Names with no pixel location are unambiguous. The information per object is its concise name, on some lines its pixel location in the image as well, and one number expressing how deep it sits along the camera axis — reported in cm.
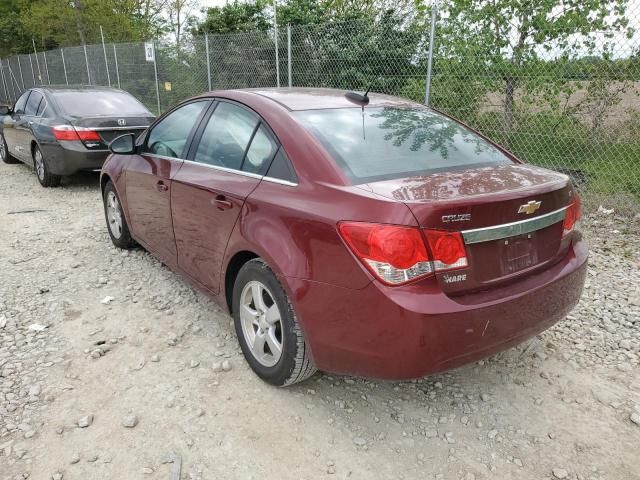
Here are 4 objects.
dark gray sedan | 696
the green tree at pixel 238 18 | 1402
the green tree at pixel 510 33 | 582
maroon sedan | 211
